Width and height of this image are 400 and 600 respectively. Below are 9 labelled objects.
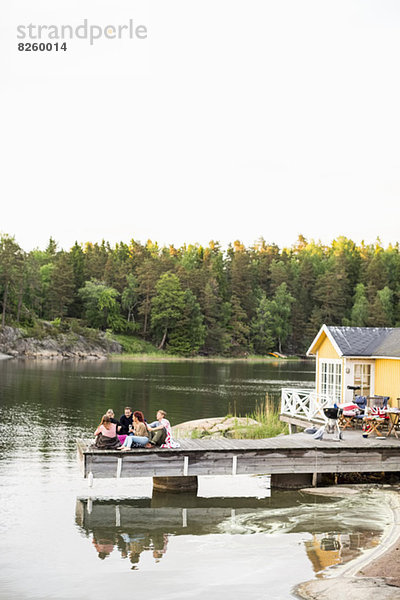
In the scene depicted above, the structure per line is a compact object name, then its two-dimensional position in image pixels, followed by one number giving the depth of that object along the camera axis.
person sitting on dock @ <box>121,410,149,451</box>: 15.67
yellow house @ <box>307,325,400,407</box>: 21.47
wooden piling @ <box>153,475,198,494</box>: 17.12
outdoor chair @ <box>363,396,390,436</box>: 19.37
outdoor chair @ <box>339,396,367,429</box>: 20.14
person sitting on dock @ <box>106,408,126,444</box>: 15.72
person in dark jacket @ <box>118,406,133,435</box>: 16.23
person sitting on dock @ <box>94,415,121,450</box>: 15.60
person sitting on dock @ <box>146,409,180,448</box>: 15.99
